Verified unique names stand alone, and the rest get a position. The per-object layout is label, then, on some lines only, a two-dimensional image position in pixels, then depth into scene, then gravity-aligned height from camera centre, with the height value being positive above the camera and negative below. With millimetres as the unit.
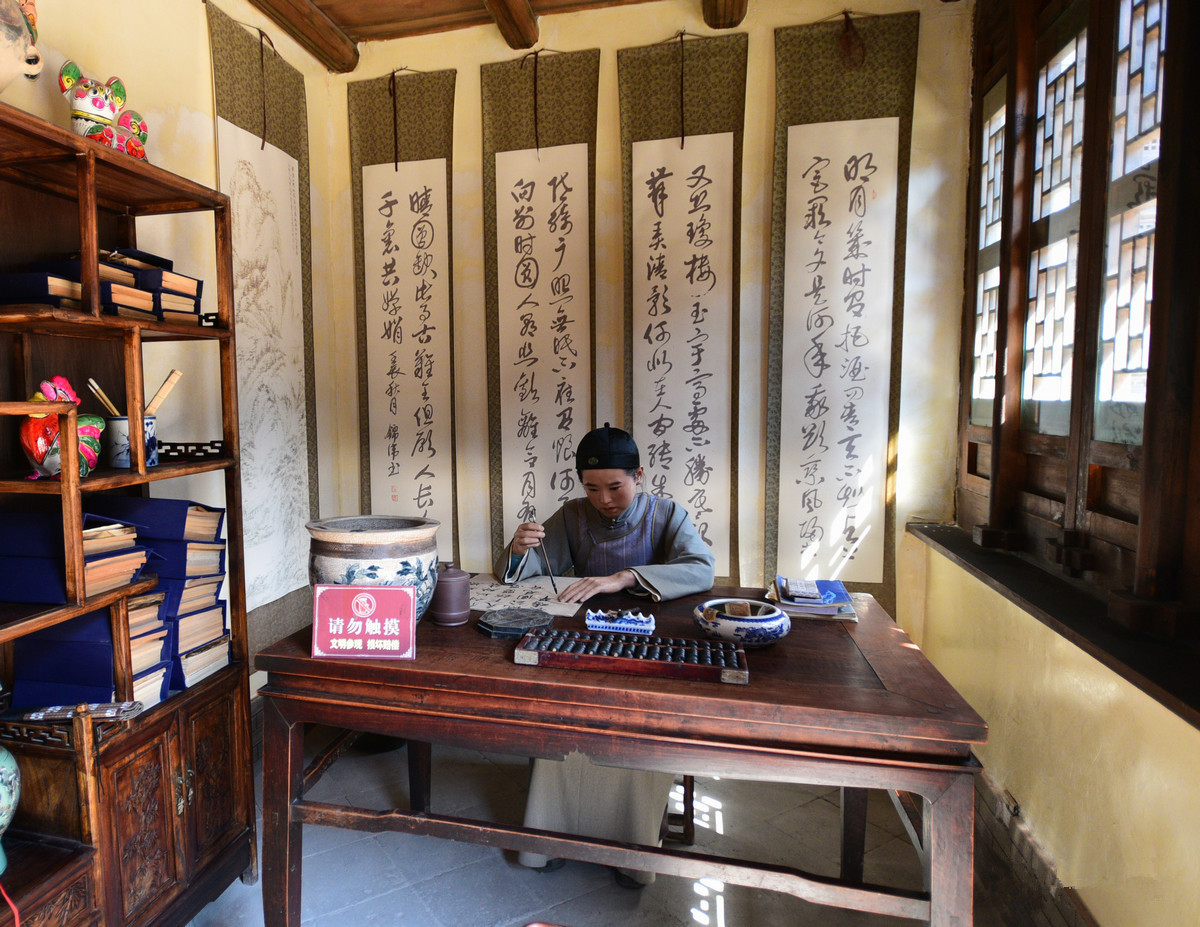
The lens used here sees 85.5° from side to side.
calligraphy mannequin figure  2023 -530
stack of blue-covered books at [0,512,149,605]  1531 -352
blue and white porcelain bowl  1601 -529
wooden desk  1244 -660
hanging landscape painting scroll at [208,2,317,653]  2783 +506
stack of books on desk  1847 -541
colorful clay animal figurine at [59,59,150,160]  1744 +831
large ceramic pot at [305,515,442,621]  1574 -349
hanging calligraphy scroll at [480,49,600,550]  3174 +742
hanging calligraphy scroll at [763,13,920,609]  2859 +591
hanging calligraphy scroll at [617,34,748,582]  3018 +697
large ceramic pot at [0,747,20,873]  1470 -859
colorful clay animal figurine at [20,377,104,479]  1614 -64
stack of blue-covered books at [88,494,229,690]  1870 -450
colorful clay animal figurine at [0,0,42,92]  1478 +861
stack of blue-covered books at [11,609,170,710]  1680 -663
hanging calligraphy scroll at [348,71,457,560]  3346 +648
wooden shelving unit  1515 -767
